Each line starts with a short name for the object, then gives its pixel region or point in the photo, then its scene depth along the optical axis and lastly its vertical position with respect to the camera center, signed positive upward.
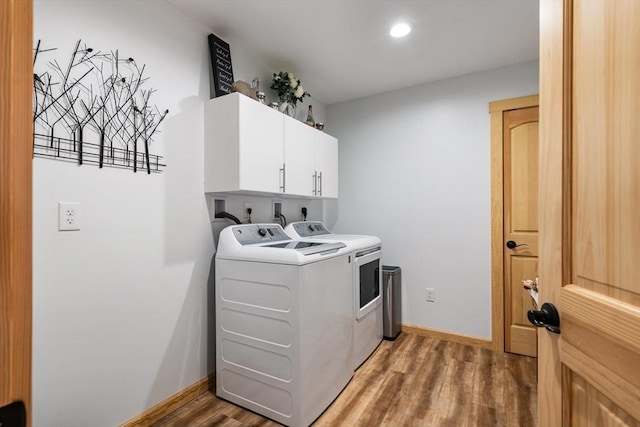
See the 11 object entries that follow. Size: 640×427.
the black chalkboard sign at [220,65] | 2.03 +1.01
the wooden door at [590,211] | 0.53 +0.00
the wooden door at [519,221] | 2.51 -0.06
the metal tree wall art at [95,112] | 1.33 +0.50
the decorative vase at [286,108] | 2.38 +0.90
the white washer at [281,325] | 1.63 -0.65
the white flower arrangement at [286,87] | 2.46 +1.03
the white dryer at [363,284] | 2.22 -0.56
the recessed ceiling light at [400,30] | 2.03 +1.26
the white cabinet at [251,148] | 1.86 +0.44
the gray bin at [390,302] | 2.79 -0.82
